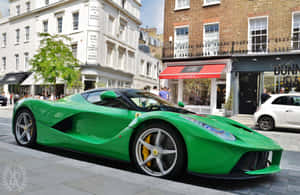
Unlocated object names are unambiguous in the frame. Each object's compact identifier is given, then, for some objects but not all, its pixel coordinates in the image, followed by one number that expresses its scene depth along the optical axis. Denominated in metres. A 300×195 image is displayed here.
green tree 19.94
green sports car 2.64
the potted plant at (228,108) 14.70
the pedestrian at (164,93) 11.77
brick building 14.61
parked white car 9.62
